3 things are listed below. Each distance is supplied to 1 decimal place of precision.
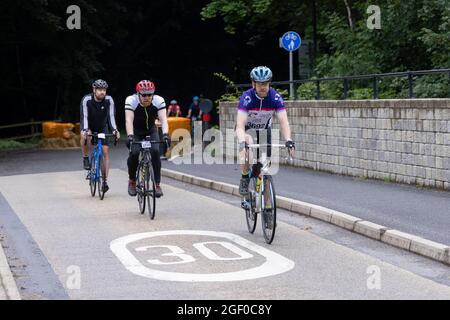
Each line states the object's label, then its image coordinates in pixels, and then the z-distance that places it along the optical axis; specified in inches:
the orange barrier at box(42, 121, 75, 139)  1319.8
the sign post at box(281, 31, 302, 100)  943.0
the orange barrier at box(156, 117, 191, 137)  1064.8
